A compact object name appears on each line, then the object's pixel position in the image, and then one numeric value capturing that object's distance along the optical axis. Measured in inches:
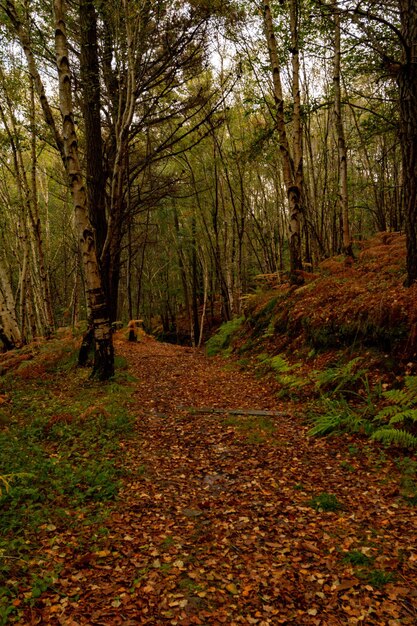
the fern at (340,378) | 260.5
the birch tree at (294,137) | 410.0
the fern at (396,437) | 193.1
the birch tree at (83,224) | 311.7
